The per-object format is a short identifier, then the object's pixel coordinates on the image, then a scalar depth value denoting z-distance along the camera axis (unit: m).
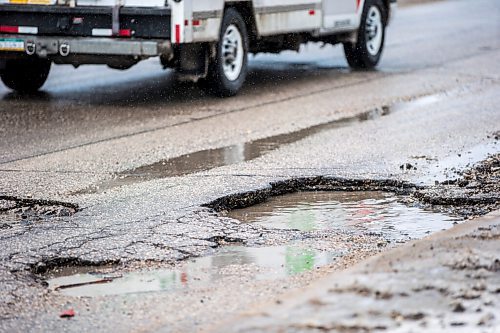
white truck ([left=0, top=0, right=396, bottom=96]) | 22.95
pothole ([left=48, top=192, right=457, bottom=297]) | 11.41
